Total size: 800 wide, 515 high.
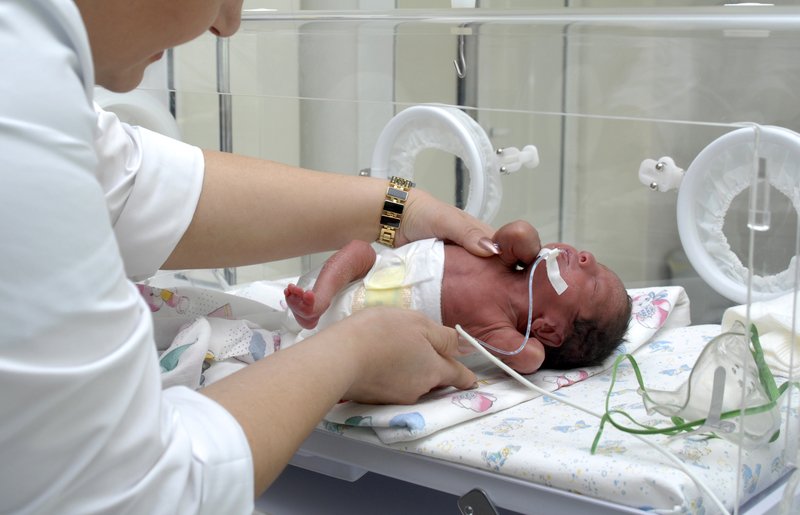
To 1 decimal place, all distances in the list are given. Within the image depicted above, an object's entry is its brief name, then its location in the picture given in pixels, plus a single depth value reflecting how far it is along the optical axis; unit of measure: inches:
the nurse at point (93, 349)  23.0
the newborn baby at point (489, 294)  52.2
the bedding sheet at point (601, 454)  36.0
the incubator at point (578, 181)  39.2
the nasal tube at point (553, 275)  52.2
